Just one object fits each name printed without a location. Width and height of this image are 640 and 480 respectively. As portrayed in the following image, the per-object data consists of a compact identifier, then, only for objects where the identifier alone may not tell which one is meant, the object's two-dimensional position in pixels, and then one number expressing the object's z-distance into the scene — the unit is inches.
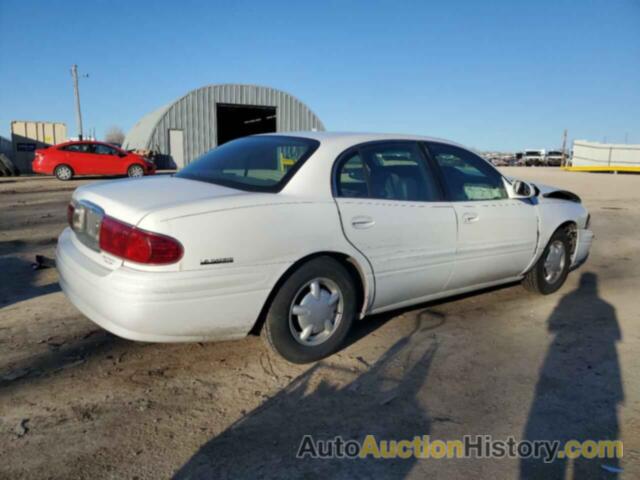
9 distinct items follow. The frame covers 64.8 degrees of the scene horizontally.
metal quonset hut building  1160.2
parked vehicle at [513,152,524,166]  2223.9
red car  735.7
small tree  4354.8
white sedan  104.6
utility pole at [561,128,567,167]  1904.5
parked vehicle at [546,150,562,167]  2138.3
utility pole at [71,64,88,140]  1481.1
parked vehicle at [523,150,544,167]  2150.6
